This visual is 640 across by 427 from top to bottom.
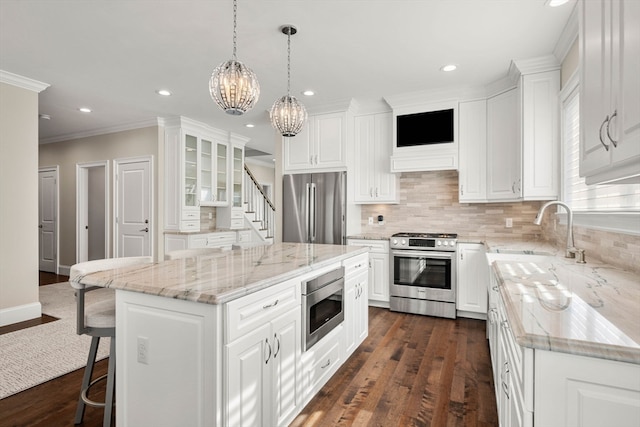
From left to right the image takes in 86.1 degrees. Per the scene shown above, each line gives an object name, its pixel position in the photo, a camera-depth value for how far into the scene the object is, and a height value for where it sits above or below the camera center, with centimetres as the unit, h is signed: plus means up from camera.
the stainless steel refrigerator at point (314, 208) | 452 +5
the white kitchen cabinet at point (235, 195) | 619 +32
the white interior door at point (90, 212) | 607 +0
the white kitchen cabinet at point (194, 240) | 523 -46
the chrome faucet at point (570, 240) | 243 -21
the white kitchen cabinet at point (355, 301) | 272 -76
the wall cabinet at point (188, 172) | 530 +65
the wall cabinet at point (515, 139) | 324 +76
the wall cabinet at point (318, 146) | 459 +91
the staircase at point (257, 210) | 666 +3
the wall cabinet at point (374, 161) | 458 +69
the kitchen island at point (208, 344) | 144 -61
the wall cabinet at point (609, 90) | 100 +41
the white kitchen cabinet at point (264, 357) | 148 -71
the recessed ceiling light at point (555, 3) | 233 +143
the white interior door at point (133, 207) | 545 +8
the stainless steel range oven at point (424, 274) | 394 -74
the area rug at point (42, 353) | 251 -121
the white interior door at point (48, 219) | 649 -14
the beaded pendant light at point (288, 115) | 259 +74
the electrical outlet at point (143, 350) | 159 -65
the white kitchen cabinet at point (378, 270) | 430 -74
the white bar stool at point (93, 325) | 175 -60
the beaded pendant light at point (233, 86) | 204 +76
